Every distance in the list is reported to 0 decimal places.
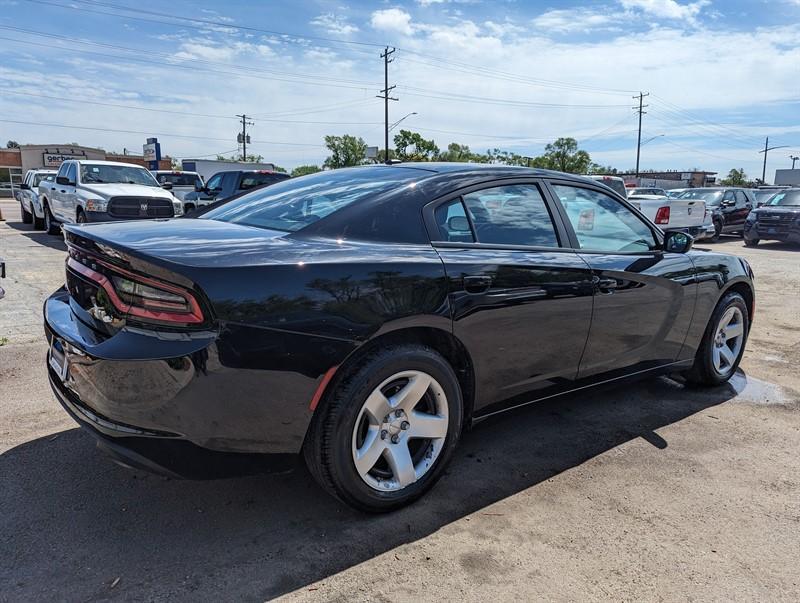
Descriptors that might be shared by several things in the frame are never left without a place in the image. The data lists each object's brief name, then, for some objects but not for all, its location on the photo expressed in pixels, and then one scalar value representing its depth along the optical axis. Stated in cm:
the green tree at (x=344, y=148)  6588
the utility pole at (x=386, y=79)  5153
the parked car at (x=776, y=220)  1570
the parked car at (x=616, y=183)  1182
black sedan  218
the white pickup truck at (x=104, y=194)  1130
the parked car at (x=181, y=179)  2098
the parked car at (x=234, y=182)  1400
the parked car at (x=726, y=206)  1883
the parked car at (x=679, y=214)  1338
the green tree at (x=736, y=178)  9544
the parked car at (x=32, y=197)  1550
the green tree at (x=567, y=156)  7138
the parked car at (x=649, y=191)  2447
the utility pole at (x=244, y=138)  7481
